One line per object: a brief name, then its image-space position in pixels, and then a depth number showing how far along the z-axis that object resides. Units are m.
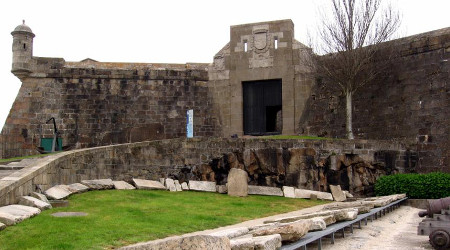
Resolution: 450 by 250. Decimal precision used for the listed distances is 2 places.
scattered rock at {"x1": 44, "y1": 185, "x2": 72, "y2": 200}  12.43
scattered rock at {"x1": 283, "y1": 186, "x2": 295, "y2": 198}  17.31
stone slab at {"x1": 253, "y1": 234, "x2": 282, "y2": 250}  6.08
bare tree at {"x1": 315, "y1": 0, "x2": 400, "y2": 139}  20.33
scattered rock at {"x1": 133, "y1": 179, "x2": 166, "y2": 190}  16.62
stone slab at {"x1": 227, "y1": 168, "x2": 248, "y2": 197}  16.91
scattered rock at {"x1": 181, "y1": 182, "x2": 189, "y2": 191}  17.49
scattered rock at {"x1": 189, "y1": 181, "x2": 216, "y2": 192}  17.50
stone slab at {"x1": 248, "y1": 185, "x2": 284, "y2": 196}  17.38
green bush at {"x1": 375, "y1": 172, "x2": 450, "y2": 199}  16.47
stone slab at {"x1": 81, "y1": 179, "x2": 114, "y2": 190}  15.11
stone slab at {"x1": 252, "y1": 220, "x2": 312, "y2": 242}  7.23
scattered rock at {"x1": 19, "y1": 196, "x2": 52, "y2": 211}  10.99
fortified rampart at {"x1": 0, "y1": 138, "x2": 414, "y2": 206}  17.92
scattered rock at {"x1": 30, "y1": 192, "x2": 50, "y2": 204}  11.84
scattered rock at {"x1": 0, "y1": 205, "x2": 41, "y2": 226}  9.39
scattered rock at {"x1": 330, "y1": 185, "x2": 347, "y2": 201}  17.25
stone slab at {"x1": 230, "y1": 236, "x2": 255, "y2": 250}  6.00
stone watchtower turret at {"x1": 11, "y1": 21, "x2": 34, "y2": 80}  22.31
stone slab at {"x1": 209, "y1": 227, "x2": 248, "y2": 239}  7.89
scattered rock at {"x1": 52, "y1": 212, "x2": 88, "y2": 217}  10.37
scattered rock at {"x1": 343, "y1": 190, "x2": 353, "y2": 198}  17.64
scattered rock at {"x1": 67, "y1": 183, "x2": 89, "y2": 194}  13.99
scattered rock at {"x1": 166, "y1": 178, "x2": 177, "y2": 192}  17.15
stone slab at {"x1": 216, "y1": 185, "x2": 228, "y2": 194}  17.38
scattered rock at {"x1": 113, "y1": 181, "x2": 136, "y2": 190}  15.94
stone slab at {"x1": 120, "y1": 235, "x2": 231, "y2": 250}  5.16
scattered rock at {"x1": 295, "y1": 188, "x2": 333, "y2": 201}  17.25
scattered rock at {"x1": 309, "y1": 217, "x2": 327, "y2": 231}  8.32
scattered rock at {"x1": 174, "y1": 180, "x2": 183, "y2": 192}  17.32
